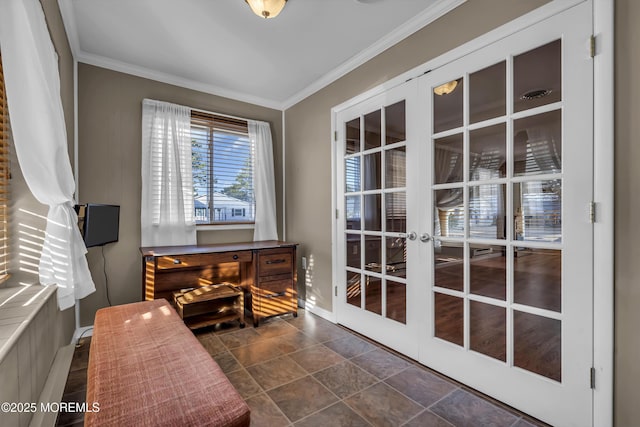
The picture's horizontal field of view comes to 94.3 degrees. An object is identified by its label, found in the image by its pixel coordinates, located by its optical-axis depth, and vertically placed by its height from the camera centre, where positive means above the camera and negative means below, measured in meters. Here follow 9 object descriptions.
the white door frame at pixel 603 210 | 1.35 -0.02
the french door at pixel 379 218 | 2.25 -0.08
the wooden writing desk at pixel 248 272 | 2.74 -0.65
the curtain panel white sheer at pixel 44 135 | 1.30 +0.38
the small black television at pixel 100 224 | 2.04 -0.10
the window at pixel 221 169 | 3.23 +0.47
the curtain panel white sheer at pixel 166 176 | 2.87 +0.35
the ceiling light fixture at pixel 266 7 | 1.86 +1.29
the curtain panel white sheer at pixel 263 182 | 3.54 +0.33
